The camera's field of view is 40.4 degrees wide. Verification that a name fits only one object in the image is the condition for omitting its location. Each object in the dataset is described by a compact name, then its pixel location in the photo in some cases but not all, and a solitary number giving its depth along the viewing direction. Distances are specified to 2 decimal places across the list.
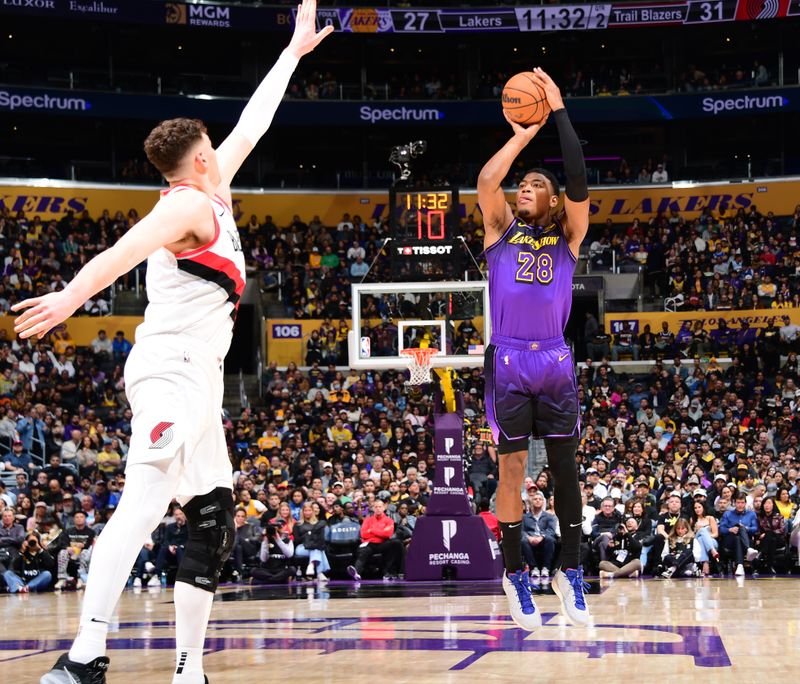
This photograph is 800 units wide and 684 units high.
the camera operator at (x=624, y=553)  15.53
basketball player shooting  6.60
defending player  4.18
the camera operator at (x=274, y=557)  16.16
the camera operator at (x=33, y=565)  15.85
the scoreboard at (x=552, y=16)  31.35
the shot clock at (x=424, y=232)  16.62
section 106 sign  27.97
